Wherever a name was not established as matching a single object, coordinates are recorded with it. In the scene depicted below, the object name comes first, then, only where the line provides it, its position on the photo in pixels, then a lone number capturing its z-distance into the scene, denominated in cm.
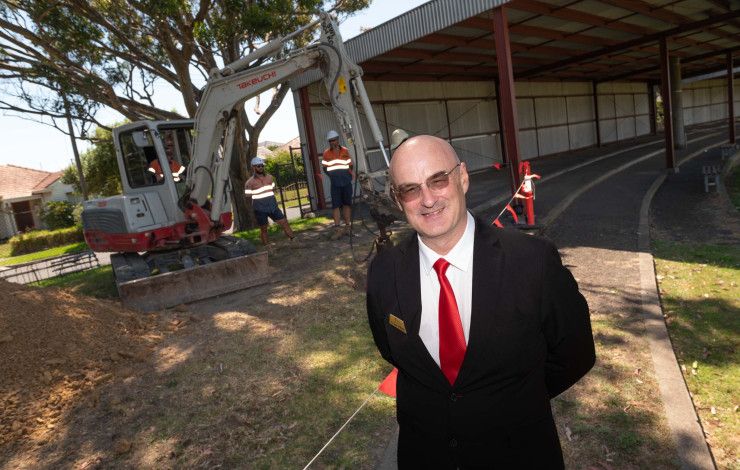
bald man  163
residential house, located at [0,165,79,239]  3516
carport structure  1202
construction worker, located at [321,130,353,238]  1064
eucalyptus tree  1183
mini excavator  779
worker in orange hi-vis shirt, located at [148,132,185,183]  864
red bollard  877
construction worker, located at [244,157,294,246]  1049
